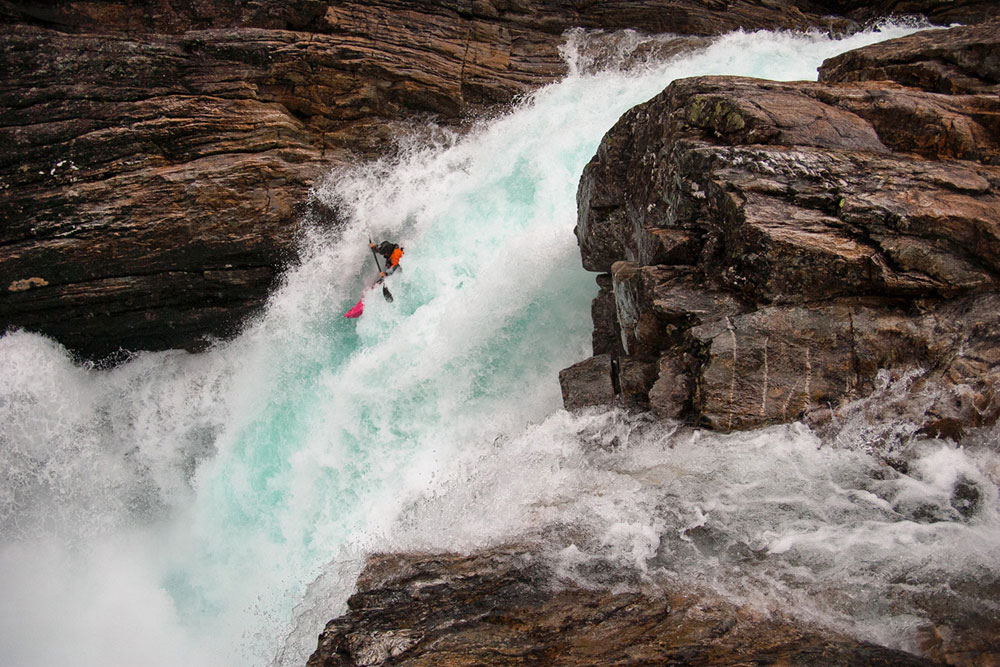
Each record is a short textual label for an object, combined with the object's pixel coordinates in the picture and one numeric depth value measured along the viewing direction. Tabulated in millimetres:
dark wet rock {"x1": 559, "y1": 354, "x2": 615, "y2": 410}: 8154
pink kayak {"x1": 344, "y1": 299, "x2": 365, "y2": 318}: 12055
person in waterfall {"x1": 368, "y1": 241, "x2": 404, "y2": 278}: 12103
